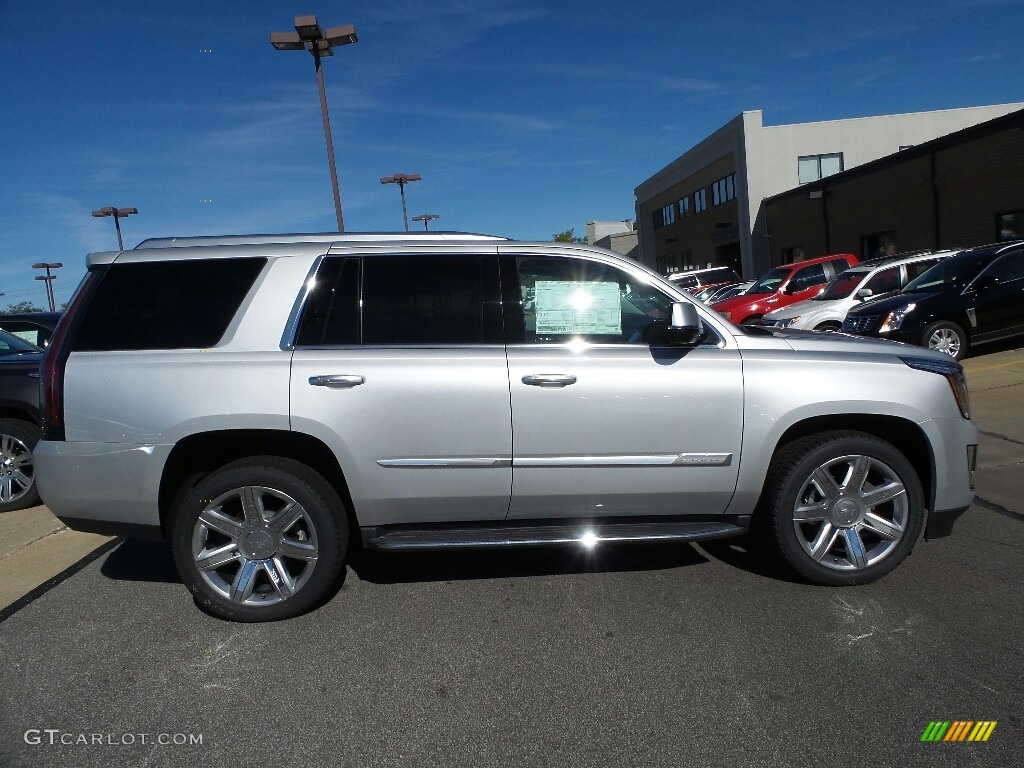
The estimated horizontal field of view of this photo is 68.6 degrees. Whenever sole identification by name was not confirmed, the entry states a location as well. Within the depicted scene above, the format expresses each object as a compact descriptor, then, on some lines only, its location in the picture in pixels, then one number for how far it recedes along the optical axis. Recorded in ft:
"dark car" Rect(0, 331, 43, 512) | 19.65
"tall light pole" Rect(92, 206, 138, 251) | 92.89
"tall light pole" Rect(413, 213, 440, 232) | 112.06
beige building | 115.65
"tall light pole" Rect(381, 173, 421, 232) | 84.89
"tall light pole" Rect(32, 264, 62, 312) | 132.39
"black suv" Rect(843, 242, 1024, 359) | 34.63
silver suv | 11.96
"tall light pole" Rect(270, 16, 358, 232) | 39.60
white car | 43.70
